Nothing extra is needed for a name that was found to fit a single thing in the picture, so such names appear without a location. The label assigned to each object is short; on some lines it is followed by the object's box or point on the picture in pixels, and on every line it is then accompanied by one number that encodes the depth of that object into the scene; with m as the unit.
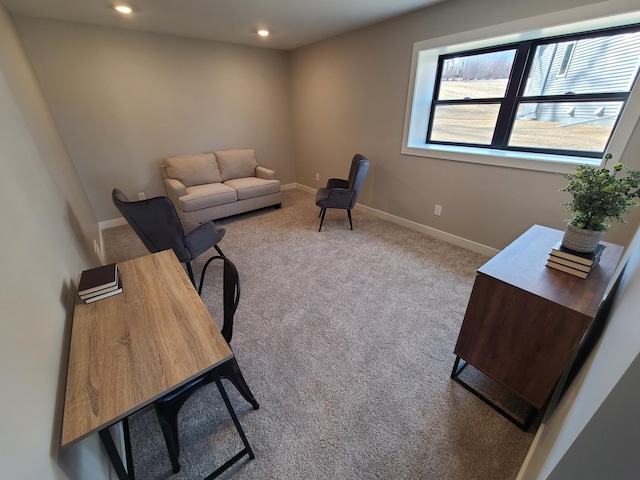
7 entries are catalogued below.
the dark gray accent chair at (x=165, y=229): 1.94
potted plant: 1.04
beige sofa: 3.42
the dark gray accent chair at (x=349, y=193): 3.16
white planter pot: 1.14
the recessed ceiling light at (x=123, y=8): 2.44
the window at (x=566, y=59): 2.10
